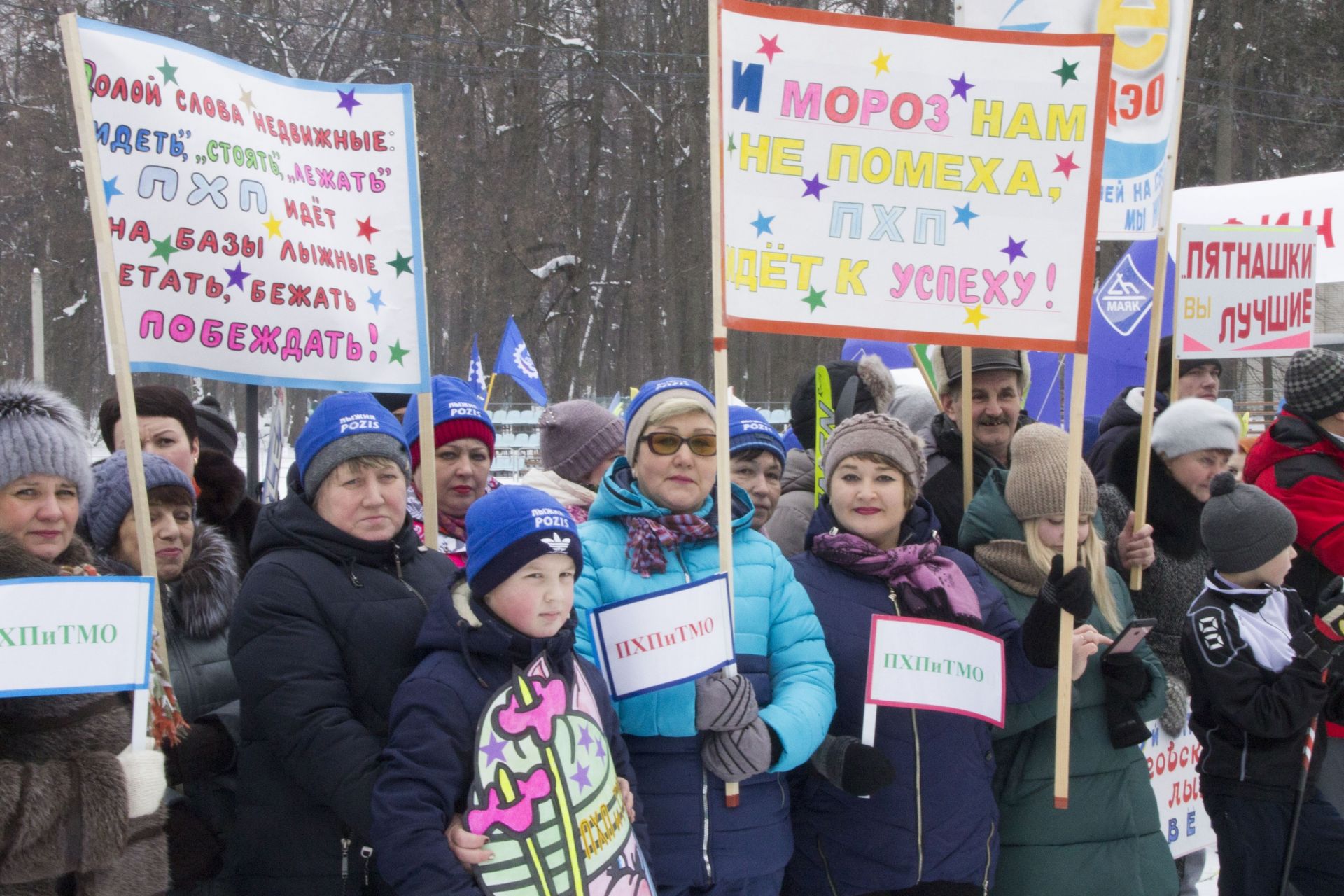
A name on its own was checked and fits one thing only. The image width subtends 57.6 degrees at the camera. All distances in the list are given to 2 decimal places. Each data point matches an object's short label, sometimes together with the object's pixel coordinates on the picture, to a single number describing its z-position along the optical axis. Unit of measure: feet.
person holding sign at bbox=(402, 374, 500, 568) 12.00
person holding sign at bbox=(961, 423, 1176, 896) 10.48
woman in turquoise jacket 8.87
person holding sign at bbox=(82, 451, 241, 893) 8.93
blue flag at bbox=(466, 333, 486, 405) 26.45
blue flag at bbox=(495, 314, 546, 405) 30.07
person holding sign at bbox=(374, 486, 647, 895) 7.32
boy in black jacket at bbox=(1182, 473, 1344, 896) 11.19
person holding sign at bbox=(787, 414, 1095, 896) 9.57
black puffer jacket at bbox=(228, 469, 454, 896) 7.98
